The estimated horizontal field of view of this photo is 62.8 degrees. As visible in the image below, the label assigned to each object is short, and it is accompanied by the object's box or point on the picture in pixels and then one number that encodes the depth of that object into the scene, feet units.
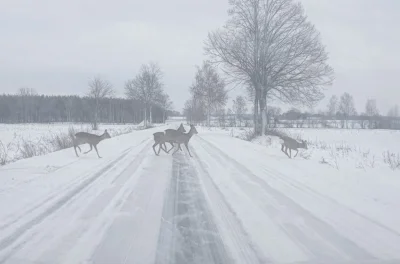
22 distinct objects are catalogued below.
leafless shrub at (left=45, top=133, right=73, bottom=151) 62.43
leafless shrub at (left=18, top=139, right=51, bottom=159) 49.77
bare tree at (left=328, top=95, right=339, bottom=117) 415.62
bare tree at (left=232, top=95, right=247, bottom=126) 250.57
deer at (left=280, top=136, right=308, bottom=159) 44.78
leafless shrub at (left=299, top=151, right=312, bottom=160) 46.45
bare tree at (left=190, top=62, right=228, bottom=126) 173.88
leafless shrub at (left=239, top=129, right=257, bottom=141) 90.86
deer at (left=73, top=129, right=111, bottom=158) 44.86
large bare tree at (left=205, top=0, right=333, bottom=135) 83.25
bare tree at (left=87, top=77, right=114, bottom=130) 173.47
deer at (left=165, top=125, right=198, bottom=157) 49.47
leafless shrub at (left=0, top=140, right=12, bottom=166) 40.04
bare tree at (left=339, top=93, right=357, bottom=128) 399.03
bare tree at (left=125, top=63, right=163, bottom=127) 186.09
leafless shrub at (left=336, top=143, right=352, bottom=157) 52.63
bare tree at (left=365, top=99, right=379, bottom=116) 398.21
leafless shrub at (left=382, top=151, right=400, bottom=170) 37.22
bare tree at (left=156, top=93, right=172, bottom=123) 194.18
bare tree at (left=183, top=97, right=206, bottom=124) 236.02
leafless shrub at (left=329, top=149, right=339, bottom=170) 37.17
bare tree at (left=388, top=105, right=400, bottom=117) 431.55
